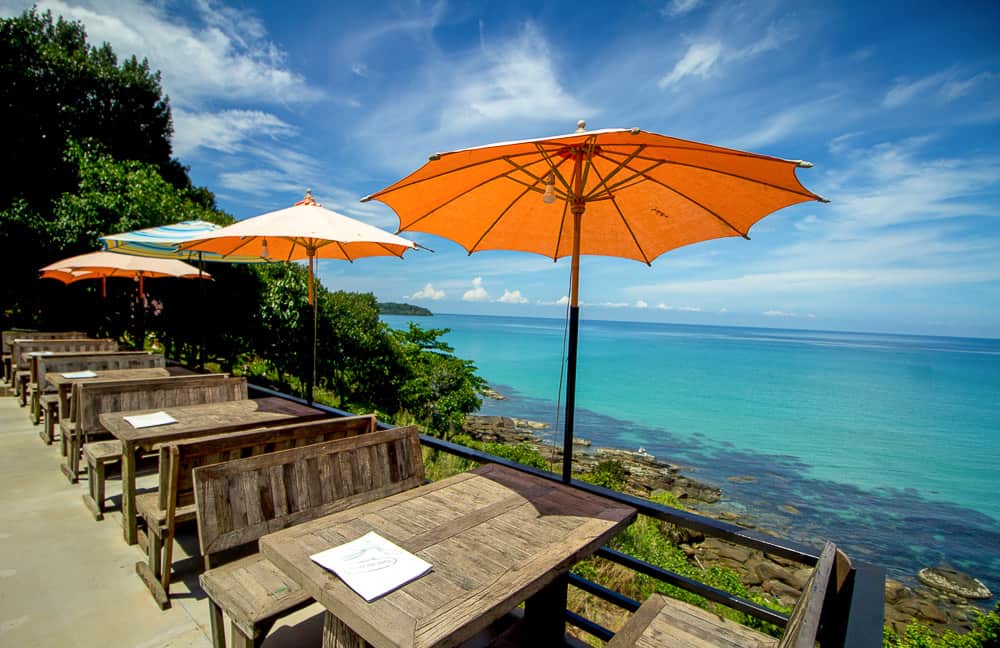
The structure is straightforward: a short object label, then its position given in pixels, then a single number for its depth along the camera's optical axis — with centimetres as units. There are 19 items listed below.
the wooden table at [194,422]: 286
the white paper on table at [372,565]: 129
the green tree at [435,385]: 1173
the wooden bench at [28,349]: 702
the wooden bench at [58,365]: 528
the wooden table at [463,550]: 118
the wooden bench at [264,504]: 181
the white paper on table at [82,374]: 502
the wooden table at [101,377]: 442
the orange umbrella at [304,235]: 331
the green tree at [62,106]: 1203
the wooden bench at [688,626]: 139
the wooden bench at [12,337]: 850
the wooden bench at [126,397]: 356
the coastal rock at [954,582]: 900
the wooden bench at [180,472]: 230
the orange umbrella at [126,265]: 646
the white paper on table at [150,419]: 312
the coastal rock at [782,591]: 785
